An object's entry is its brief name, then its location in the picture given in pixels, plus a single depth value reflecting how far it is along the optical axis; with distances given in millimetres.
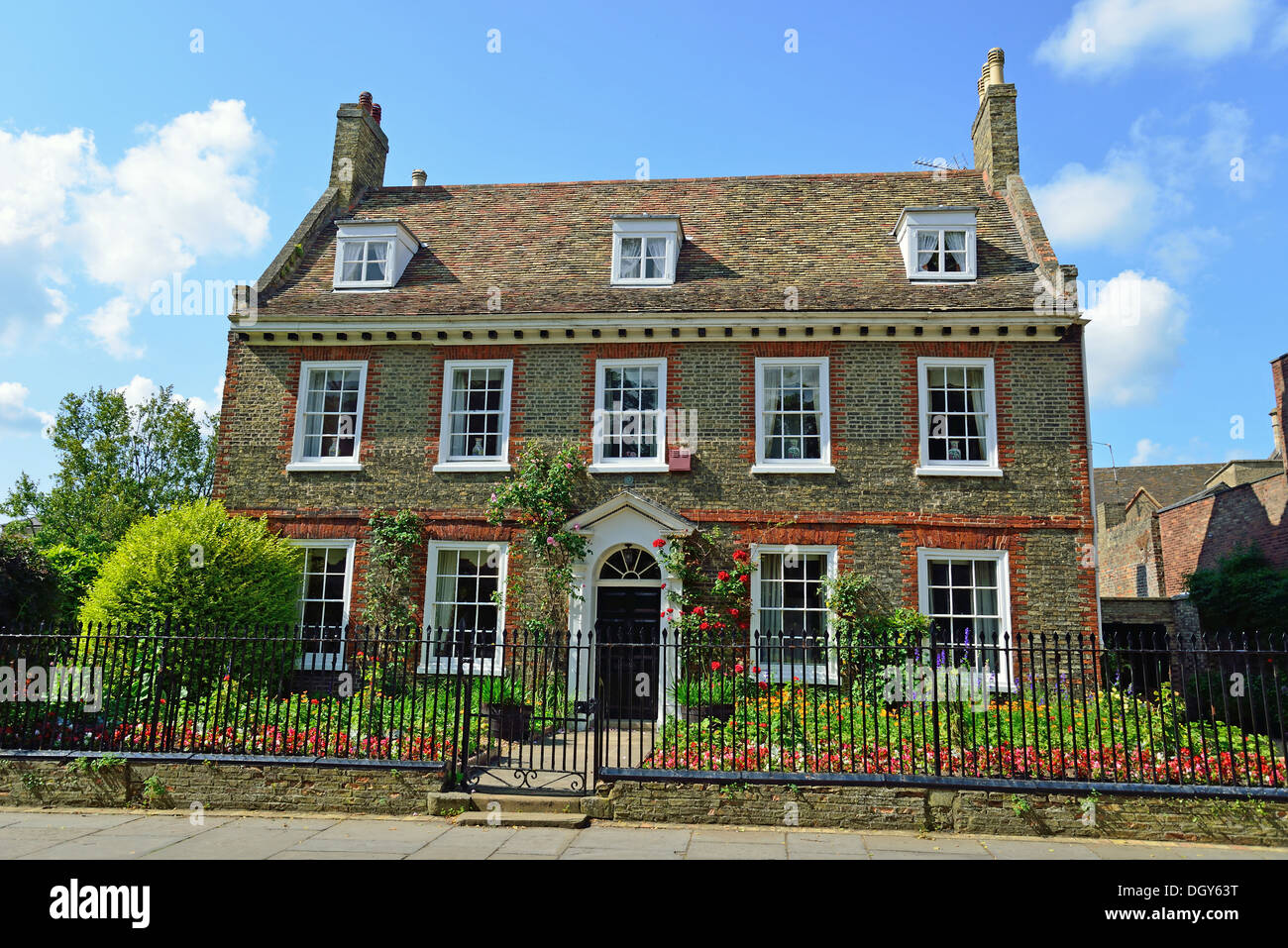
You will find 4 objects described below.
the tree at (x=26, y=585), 14258
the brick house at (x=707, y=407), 13789
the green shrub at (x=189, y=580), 12219
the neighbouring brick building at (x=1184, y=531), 19703
